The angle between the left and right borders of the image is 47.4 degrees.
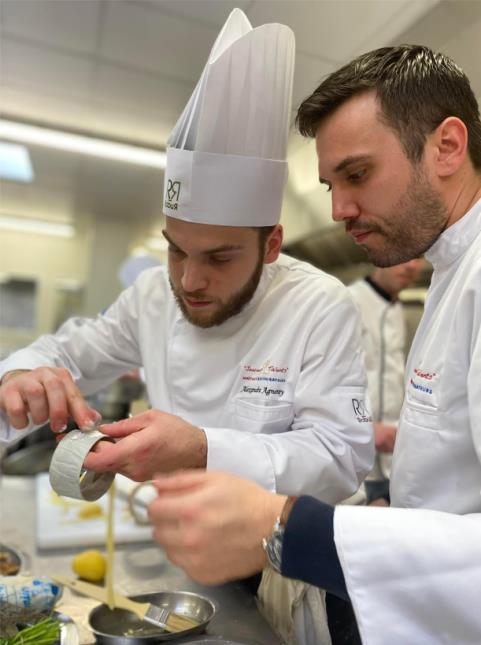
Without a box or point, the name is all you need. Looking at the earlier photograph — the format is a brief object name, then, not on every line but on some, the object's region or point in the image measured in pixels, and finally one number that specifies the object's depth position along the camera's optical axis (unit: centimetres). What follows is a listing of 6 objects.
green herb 75
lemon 116
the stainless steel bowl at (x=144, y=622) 82
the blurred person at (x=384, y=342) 141
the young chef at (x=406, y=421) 57
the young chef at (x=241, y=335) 87
